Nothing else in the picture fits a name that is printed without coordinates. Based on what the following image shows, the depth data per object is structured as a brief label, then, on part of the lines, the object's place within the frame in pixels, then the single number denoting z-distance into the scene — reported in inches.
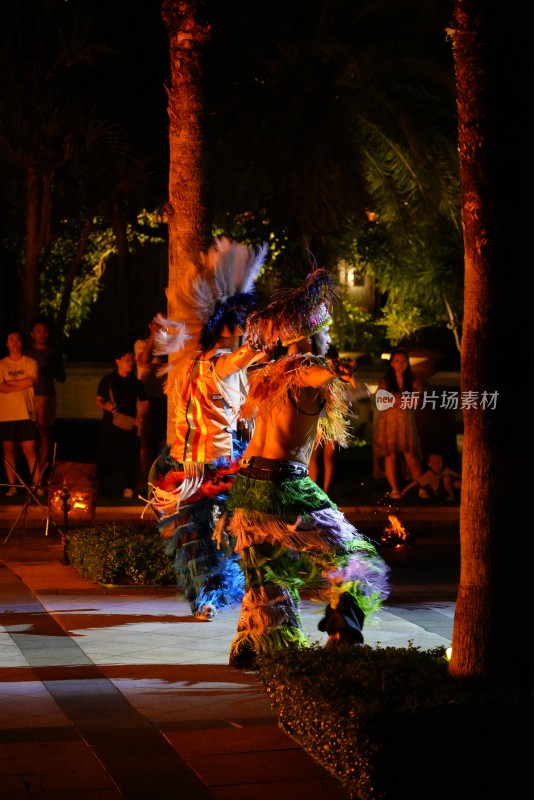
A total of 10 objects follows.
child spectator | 655.8
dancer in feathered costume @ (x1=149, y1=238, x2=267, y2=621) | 358.6
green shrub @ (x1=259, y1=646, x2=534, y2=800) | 207.3
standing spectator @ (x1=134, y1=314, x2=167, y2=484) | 632.4
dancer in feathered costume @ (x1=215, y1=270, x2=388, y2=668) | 298.8
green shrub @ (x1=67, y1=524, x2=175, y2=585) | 412.2
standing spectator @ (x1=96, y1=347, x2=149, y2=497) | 634.8
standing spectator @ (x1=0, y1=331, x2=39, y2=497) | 621.9
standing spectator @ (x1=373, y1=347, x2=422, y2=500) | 633.0
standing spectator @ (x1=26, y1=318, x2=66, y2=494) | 639.1
